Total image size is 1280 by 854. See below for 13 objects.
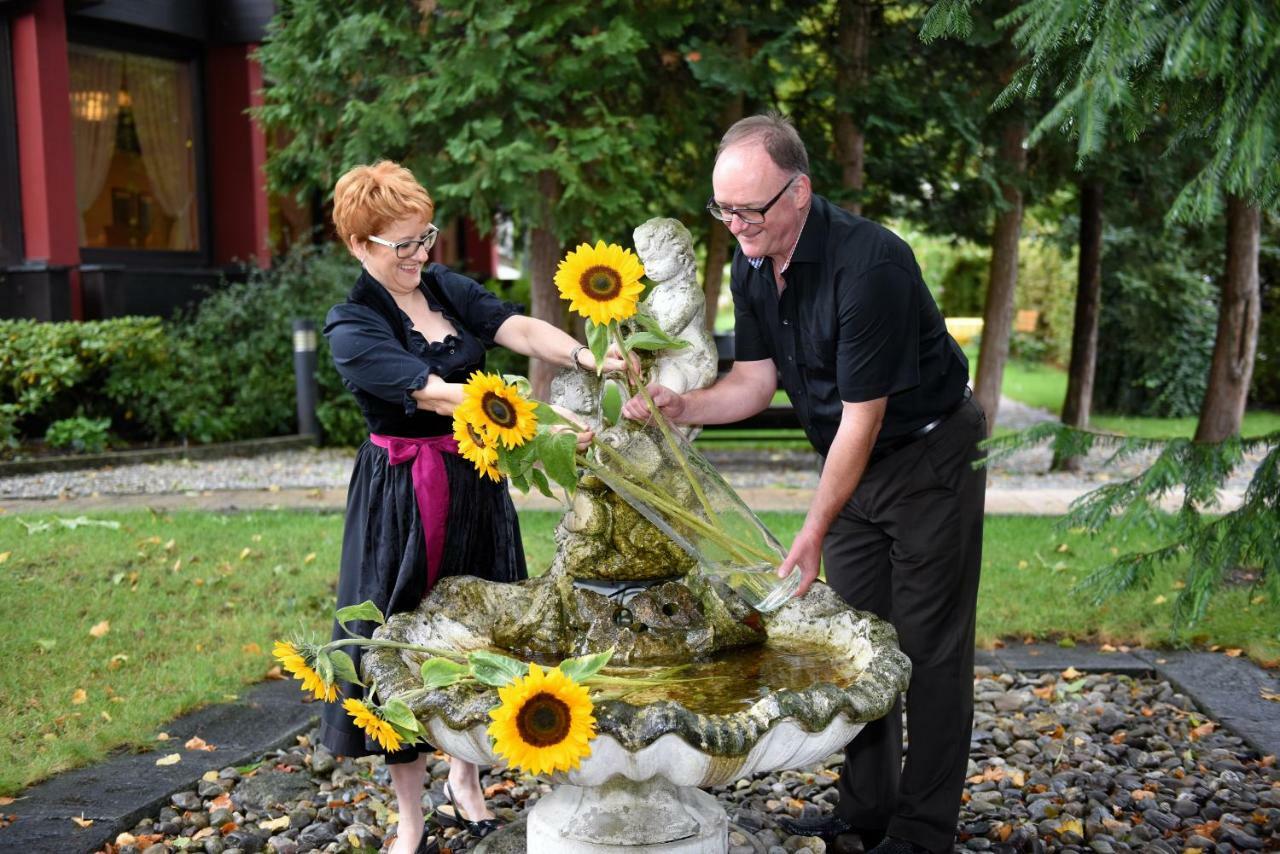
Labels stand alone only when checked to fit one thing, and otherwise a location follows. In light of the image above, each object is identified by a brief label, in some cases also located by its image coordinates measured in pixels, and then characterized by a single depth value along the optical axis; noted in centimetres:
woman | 312
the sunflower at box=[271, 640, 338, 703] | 262
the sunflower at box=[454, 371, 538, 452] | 252
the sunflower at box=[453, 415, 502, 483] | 255
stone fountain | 260
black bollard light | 1102
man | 291
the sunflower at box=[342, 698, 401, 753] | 251
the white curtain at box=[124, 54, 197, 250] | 1314
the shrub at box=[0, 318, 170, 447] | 1005
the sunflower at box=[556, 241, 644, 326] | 255
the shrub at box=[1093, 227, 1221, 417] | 1470
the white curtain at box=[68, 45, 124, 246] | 1242
